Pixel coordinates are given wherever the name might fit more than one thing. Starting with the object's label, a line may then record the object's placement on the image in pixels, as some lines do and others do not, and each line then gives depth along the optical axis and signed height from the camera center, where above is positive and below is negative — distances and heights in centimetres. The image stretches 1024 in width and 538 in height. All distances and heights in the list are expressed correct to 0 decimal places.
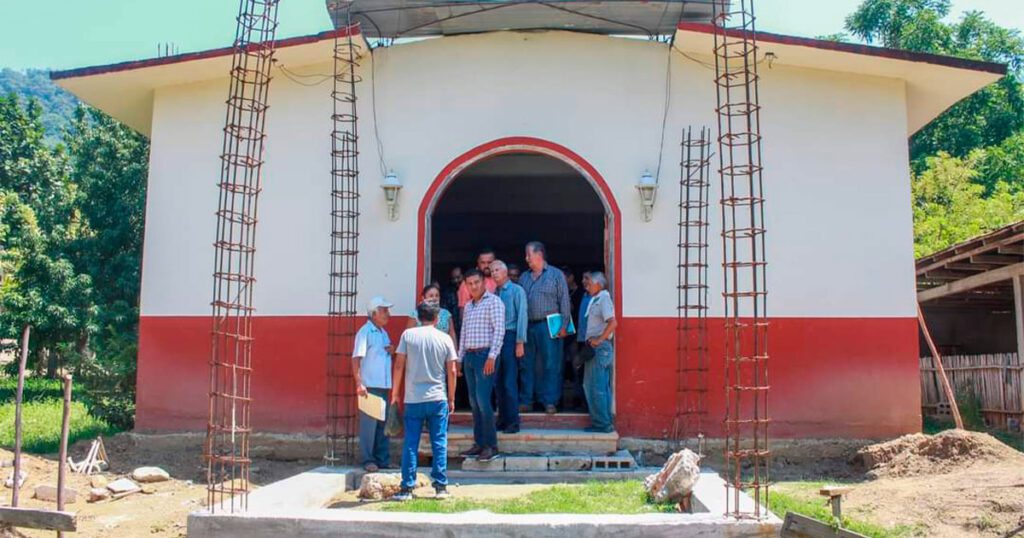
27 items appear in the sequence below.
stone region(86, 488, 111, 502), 779 -134
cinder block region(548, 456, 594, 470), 830 -108
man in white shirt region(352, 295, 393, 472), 827 -24
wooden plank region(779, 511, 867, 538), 473 -97
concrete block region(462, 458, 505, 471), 822 -109
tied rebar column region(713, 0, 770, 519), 936 +87
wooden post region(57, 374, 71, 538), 587 -71
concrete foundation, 570 -115
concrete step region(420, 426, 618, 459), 865 -93
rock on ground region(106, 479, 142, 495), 802 -130
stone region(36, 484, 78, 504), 764 -130
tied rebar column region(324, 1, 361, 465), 947 +98
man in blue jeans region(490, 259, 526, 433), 860 +0
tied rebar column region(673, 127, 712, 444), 934 +42
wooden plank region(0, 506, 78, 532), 563 -114
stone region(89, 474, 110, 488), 810 -127
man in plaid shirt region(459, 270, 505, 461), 805 -4
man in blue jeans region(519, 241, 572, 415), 924 +30
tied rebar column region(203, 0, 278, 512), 622 +28
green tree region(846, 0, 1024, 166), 2670 +934
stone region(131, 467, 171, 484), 850 -127
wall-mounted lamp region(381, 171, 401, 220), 965 +167
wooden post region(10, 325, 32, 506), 585 -51
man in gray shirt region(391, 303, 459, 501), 699 -37
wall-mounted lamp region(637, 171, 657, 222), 952 +167
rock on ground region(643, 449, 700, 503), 672 -99
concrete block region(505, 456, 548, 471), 828 -109
